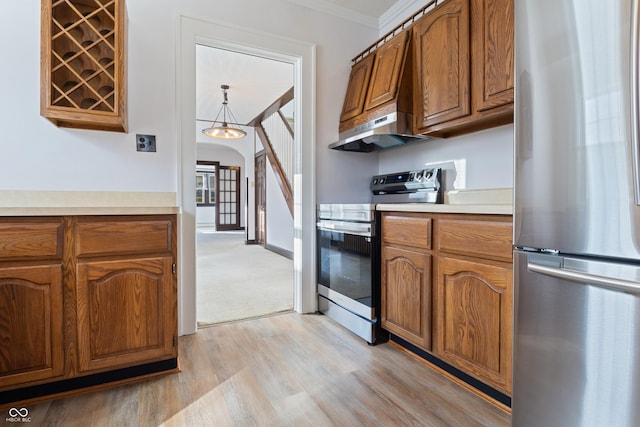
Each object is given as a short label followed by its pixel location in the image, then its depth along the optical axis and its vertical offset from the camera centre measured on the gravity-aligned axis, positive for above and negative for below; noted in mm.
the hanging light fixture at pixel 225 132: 5309 +1324
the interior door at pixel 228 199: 9977 +352
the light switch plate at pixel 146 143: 2090 +440
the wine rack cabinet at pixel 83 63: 1727 +834
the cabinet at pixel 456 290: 1362 -391
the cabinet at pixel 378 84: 2174 +935
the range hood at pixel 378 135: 2146 +540
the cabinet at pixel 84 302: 1367 -426
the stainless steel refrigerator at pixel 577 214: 797 -8
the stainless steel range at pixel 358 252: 2053 -289
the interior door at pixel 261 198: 6434 +263
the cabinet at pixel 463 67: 1643 +824
